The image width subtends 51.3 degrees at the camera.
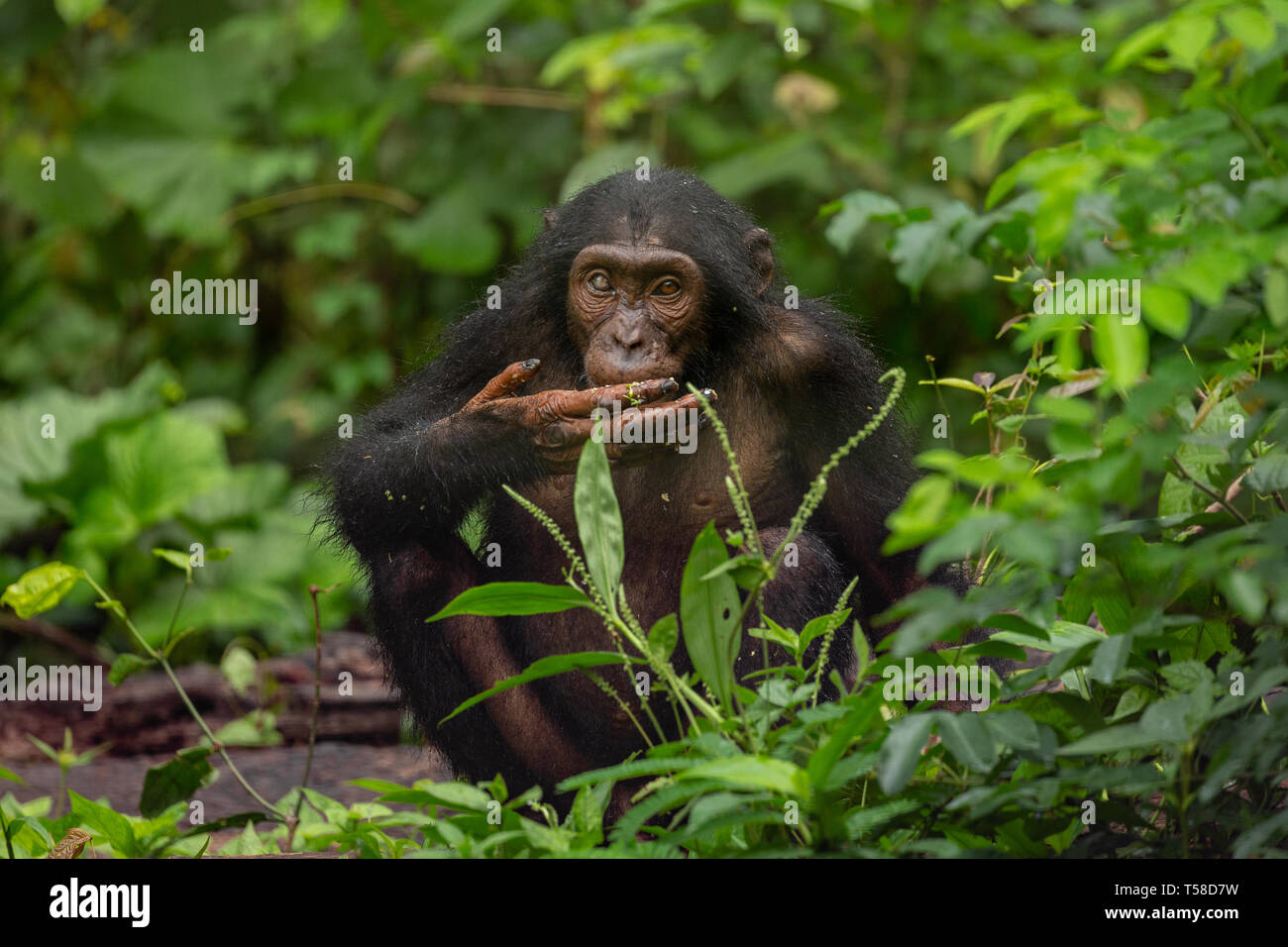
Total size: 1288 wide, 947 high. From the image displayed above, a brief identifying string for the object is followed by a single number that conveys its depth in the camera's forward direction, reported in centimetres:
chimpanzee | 392
